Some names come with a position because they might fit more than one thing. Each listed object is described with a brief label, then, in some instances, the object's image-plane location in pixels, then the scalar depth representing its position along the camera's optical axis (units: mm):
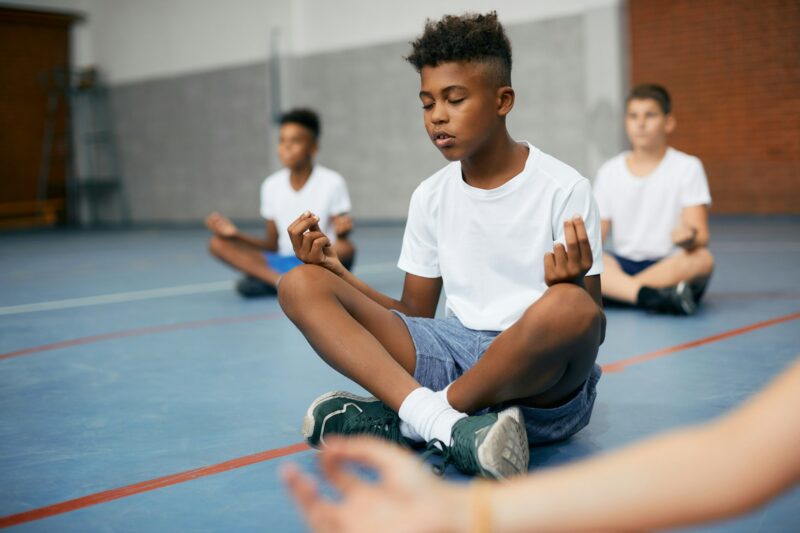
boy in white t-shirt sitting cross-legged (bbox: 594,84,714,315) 3107
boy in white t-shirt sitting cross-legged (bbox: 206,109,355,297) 3793
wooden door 10789
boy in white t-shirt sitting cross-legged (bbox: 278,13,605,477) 1403
